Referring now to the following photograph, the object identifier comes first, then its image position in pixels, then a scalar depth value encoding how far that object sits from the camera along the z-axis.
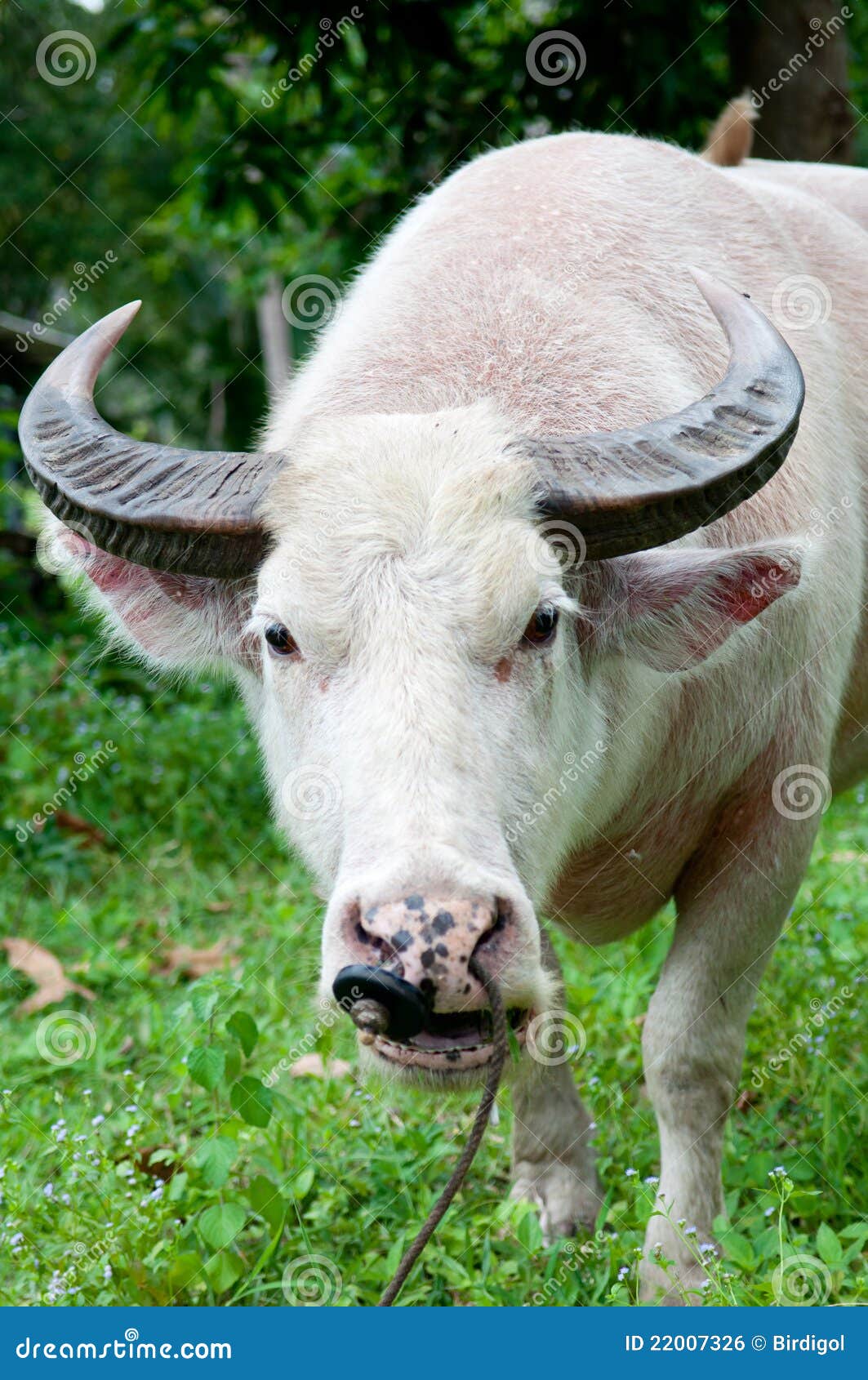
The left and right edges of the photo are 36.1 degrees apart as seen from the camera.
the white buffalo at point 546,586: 2.38
